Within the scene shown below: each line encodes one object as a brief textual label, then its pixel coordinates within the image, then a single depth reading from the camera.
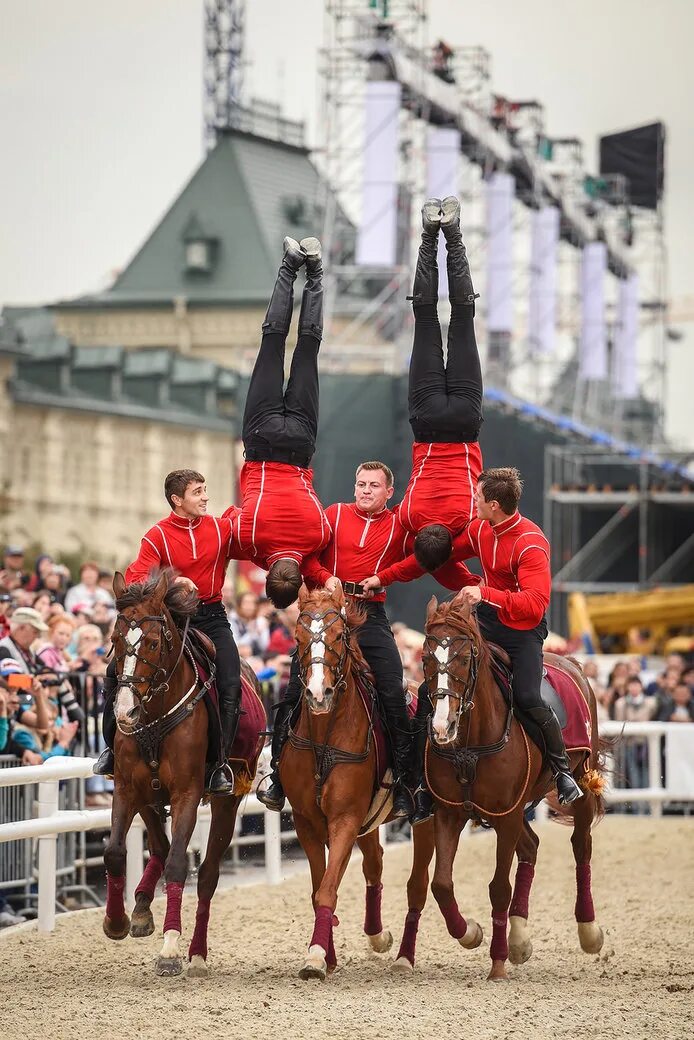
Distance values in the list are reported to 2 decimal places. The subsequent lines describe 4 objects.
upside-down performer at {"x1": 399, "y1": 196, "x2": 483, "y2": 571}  18.11
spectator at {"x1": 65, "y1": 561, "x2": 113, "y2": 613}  30.55
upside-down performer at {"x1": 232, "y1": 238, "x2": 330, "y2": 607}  17.83
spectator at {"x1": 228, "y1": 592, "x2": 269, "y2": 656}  31.72
